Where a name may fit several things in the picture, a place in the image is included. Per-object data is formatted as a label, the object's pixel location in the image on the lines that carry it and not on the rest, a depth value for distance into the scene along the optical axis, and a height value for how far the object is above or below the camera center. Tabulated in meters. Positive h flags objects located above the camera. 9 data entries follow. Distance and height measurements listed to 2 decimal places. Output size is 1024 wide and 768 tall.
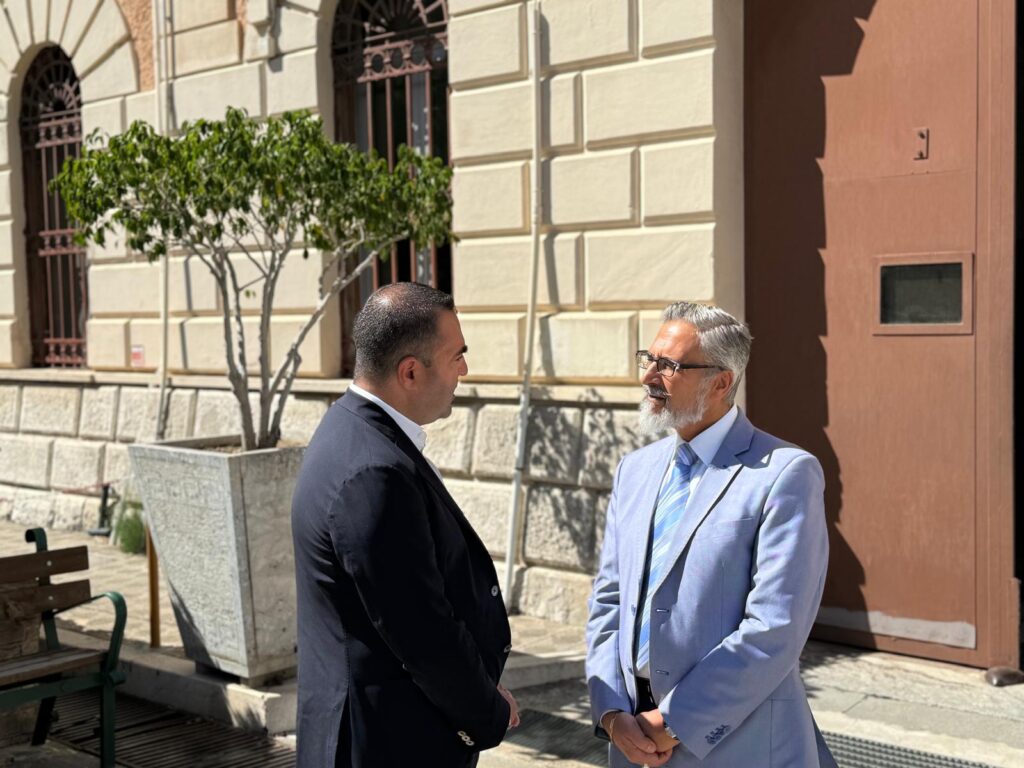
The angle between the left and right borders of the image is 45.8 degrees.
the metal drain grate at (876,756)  4.75 -1.77
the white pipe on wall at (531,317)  7.18 +0.02
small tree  5.89 +0.69
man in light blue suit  2.70 -0.61
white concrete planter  5.43 -1.02
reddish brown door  5.89 +0.10
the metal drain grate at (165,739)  5.14 -1.84
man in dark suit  2.54 -0.55
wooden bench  4.84 -1.29
